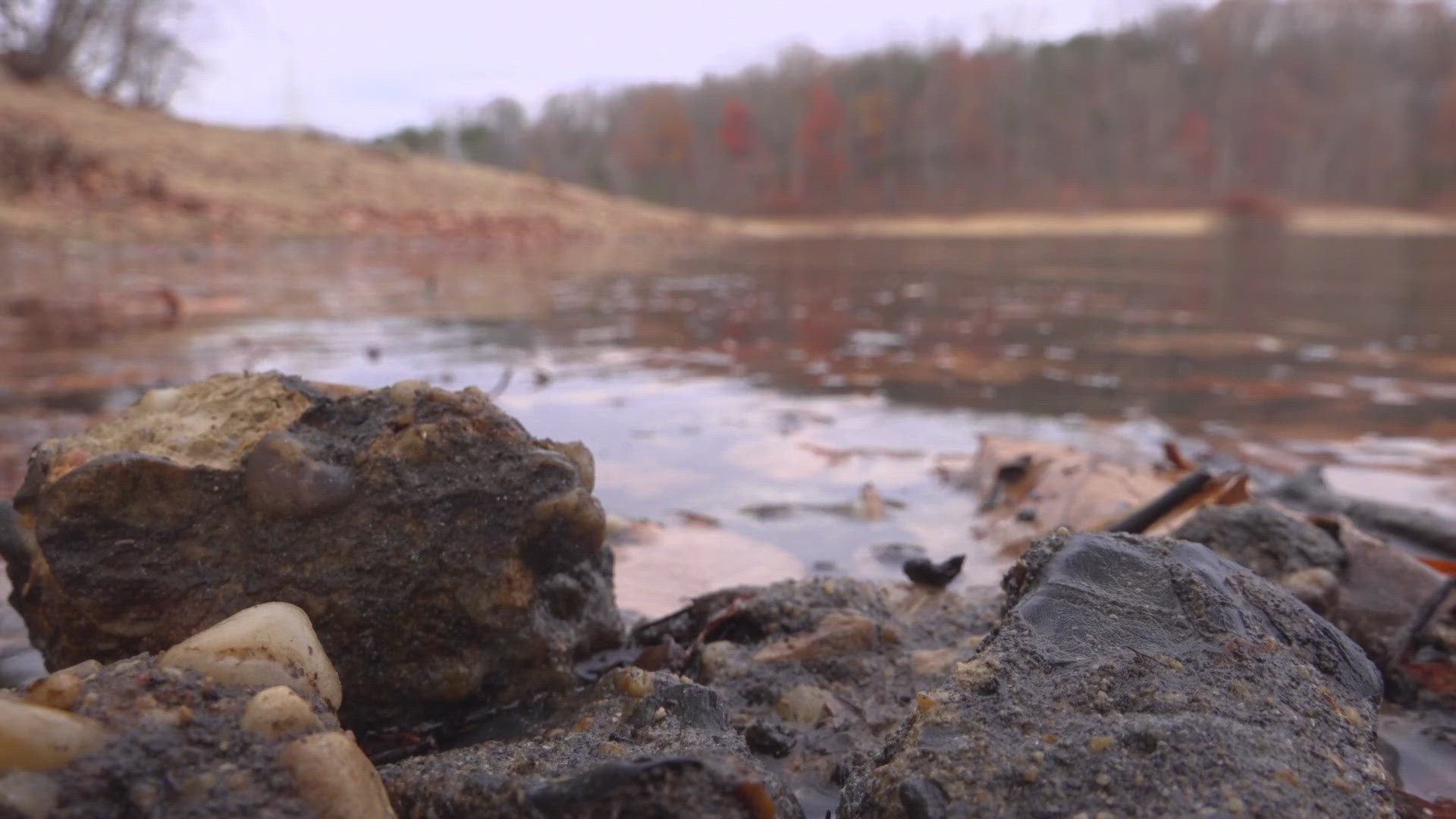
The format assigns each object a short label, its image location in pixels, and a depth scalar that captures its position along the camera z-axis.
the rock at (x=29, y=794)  0.15
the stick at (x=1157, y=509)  0.37
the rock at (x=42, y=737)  0.16
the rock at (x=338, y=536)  0.25
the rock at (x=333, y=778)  0.17
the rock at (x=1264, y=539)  0.35
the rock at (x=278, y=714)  0.18
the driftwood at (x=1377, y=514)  0.42
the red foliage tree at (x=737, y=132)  37.76
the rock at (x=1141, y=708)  0.18
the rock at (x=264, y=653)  0.19
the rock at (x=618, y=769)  0.18
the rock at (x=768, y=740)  0.26
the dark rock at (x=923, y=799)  0.18
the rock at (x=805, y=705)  0.28
